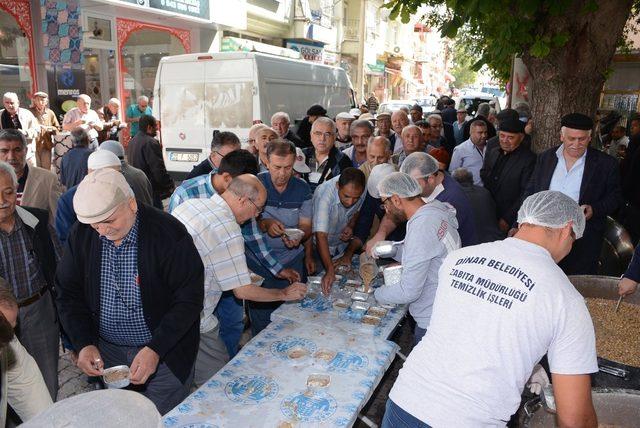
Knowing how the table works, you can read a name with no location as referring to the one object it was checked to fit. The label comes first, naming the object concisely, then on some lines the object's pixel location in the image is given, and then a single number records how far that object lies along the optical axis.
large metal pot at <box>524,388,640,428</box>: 2.20
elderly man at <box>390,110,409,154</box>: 7.50
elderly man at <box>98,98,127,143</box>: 9.30
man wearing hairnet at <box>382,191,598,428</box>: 1.66
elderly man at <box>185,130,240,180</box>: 4.27
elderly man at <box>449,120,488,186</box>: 6.21
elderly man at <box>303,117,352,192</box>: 4.96
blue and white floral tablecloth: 2.10
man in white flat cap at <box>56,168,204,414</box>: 2.29
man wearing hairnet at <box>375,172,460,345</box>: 2.58
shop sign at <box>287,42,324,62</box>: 19.88
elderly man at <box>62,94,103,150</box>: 8.38
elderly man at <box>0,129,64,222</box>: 3.48
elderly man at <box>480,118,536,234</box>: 5.04
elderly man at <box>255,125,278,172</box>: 5.07
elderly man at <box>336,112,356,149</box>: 7.23
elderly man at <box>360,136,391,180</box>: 4.75
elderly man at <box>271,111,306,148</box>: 6.39
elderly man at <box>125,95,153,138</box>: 10.92
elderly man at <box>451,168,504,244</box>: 4.12
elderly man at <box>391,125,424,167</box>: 5.98
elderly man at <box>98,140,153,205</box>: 4.34
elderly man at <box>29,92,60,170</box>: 7.76
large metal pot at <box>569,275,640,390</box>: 2.43
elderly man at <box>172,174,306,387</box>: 2.60
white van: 7.82
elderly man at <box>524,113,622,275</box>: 4.02
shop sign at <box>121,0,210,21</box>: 11.06
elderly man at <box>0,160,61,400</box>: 2.75
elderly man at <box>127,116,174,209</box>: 6.49
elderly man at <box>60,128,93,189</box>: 4.82
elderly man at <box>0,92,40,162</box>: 7.18
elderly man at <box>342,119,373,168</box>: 5.57
